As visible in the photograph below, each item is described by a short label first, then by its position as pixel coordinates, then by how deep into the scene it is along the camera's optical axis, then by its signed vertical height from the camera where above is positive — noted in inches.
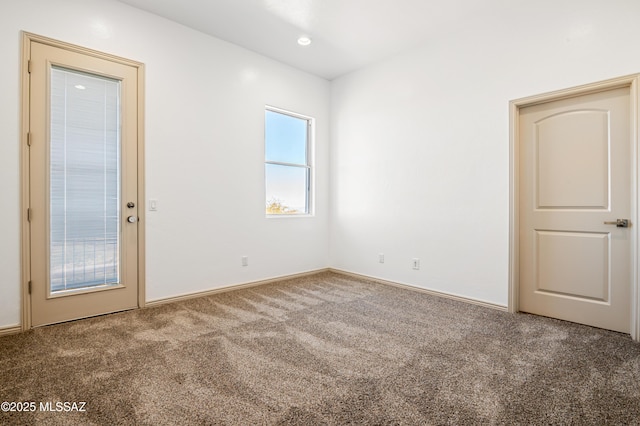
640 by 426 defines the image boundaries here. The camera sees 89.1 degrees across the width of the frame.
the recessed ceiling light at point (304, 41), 150.6 +80.8
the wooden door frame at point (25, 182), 105.1 +9.9
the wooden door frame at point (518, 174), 101.7 +13.8
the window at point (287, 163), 177.8 +28.3
